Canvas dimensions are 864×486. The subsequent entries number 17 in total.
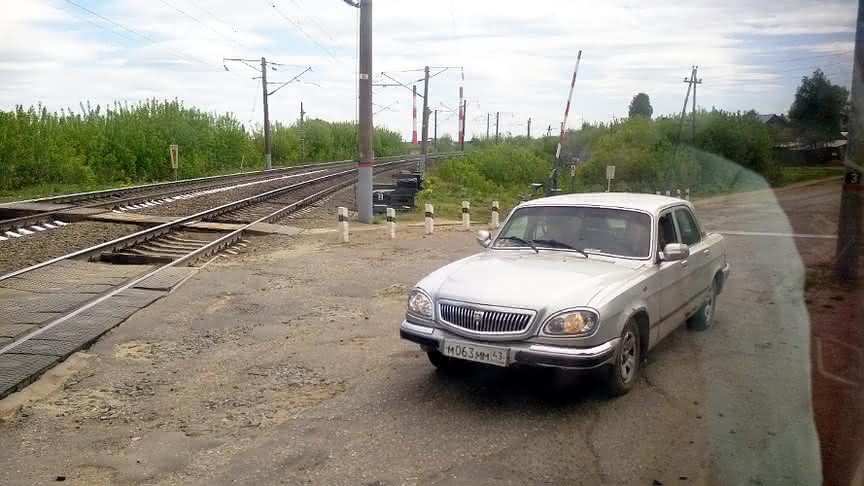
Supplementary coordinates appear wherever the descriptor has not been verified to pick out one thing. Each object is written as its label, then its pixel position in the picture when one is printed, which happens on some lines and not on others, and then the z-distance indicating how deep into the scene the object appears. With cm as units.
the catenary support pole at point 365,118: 1911
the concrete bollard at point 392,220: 1615
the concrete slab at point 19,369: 602
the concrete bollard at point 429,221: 1691
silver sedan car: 538
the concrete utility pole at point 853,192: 712
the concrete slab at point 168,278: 1019
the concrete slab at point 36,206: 1861
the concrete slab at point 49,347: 696
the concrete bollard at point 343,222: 1494
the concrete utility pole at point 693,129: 2961
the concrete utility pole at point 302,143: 6912
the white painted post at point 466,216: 1812
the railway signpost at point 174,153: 3012
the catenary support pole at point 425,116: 4762
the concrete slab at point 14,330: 755
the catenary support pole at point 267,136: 5050
